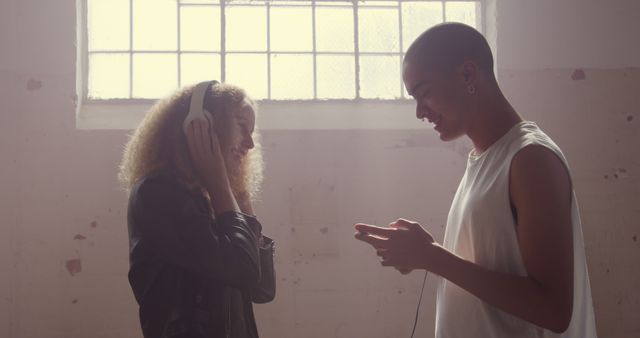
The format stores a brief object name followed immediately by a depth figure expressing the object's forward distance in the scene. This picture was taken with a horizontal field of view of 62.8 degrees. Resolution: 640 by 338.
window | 3.06
